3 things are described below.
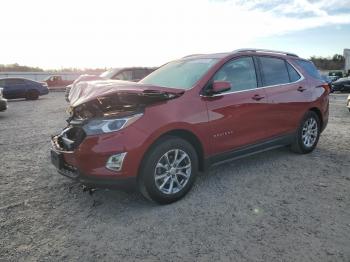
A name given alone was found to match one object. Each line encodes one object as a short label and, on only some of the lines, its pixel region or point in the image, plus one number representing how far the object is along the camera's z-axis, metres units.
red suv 3.59
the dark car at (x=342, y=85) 24.54
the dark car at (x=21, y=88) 19.44
